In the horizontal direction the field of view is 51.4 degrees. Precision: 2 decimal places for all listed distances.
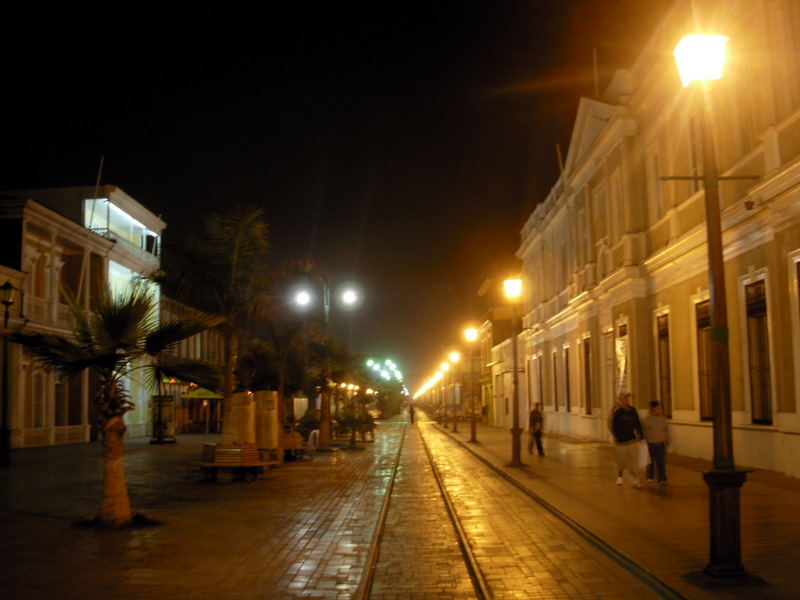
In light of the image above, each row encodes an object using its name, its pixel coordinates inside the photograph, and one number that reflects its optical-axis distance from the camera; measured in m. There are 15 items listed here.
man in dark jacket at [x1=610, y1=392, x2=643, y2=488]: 15.16
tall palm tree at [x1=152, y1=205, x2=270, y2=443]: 19.23
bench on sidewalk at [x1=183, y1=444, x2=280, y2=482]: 17.75
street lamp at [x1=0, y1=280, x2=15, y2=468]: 22.41
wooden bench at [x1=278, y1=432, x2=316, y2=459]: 23.81
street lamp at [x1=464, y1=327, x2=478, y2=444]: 38.84
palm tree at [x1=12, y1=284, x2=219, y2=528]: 11.38
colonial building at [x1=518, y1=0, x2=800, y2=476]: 15.37
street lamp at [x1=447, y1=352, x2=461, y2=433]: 54.08
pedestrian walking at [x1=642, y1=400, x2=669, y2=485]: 15.27
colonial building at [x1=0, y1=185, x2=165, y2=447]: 31.12
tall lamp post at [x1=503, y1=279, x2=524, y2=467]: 21.02
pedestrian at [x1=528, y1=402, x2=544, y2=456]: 24.46
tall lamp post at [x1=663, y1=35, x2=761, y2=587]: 7.50
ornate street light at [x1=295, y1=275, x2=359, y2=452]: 28.56
